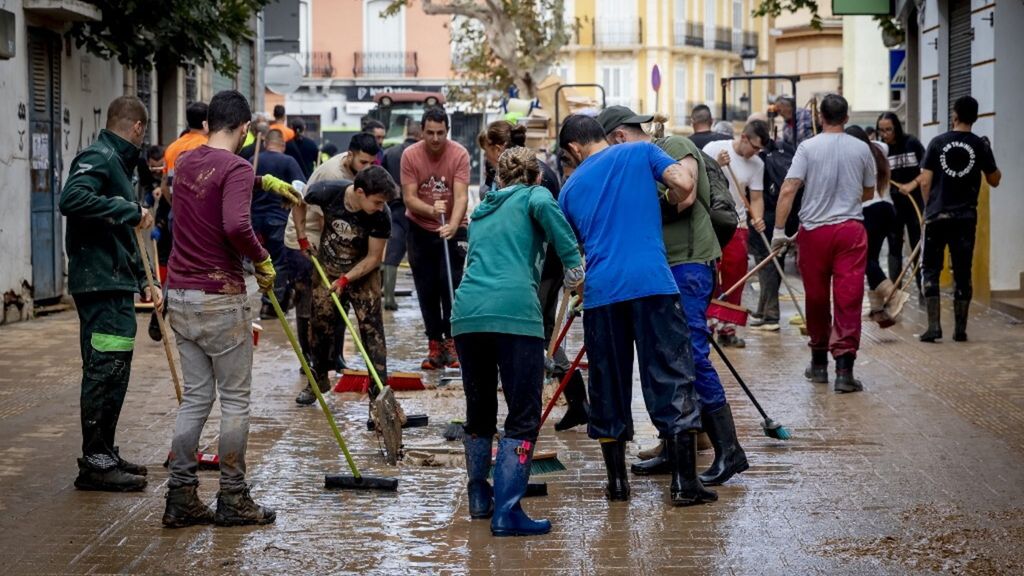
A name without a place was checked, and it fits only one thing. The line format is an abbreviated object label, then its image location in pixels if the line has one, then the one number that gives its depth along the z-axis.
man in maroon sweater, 6.91
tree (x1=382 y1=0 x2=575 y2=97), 41.81
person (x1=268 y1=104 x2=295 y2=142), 18.98
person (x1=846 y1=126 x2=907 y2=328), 11.55
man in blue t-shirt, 7.19
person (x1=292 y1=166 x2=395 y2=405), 9.91
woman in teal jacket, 6.79
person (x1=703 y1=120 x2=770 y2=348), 12.91
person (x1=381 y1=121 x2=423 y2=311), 16.05
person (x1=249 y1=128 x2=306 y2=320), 14.30
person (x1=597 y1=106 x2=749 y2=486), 7.73
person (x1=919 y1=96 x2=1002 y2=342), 12.91
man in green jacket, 7.71
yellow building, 67.75
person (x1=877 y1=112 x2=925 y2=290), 16.11
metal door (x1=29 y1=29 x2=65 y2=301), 16.44
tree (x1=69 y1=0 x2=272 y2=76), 17.22
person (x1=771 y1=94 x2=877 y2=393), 10.55
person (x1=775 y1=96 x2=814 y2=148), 19.53
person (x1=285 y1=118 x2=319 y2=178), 19.33
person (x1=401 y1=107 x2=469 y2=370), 11.58
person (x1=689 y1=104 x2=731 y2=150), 14.31
